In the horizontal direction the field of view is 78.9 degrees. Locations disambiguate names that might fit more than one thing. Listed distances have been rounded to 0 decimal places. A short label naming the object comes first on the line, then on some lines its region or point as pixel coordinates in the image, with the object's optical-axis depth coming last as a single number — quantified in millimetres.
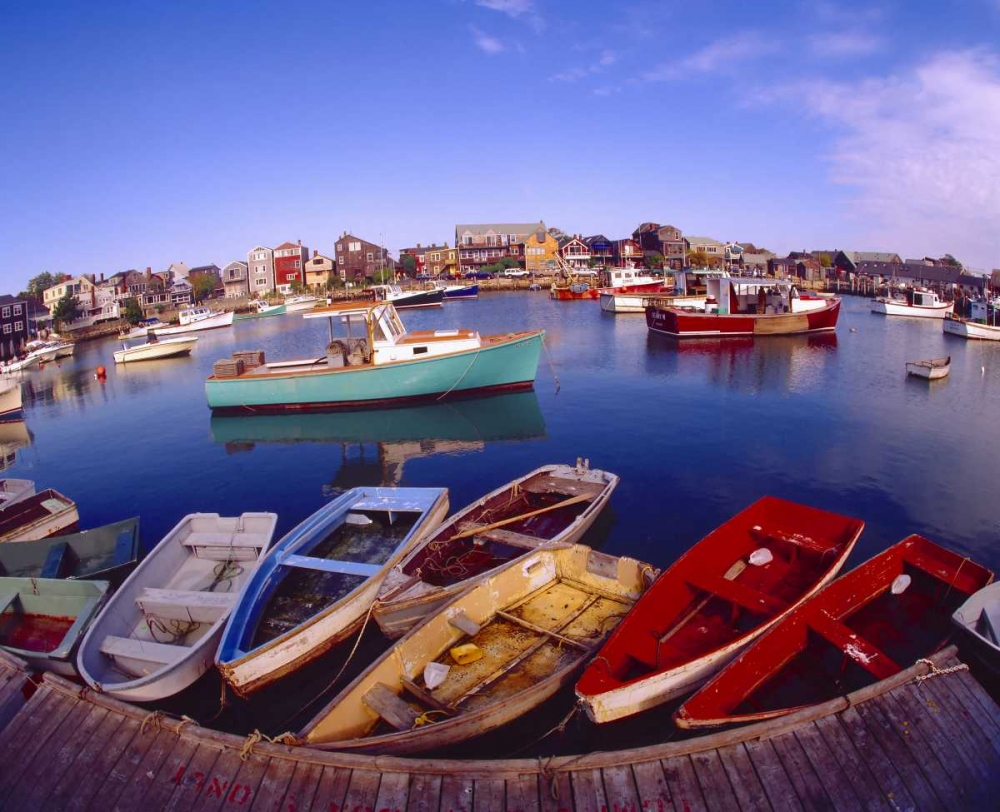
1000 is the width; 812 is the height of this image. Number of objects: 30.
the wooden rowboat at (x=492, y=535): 9016
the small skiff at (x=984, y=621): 7340
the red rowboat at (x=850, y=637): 7113
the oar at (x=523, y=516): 11086
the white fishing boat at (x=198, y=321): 65750
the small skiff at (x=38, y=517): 13141
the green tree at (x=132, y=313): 77812
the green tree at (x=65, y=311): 77500
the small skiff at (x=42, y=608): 9609
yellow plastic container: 8133
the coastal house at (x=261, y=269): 102250
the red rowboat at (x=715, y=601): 7102
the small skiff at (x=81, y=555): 11781
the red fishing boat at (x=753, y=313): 41062
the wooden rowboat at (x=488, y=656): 6676
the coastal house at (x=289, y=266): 103000
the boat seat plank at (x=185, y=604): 9305
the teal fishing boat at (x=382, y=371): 23656
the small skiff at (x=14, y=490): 14523
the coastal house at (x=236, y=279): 103938
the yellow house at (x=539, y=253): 104938
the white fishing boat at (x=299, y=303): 82812
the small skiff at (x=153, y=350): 45906
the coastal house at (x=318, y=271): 102562
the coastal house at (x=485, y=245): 109500
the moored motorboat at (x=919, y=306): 50250
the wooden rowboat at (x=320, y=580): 8328
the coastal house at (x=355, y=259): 103919
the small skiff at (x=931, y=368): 26688
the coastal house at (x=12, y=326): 55656
